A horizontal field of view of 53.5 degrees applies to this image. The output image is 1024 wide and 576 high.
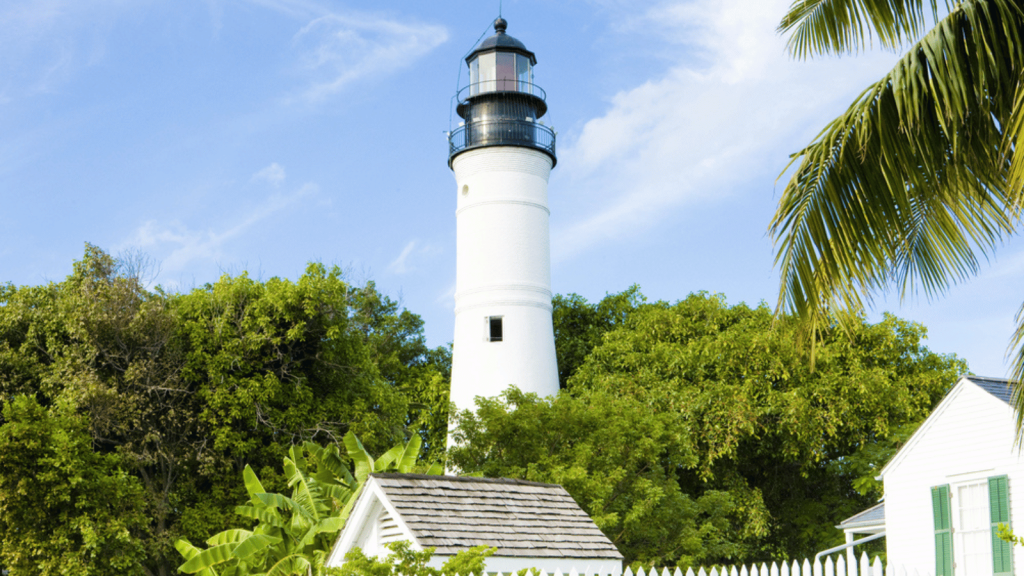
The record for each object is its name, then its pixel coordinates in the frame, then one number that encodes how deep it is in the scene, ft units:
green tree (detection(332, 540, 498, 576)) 27.27
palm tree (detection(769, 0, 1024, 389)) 21.98
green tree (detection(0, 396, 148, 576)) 60.75
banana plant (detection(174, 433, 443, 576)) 51.42
